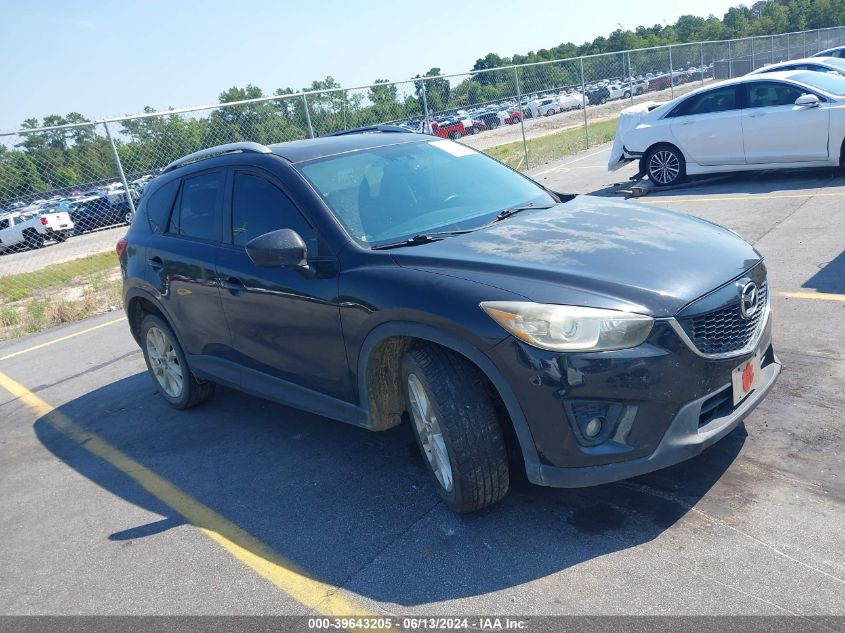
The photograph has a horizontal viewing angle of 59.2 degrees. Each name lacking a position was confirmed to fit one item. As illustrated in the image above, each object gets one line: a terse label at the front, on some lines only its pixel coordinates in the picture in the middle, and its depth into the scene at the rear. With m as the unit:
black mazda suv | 3.06
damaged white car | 10.16
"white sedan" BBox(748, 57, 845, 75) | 13.66
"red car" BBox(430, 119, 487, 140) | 16.33
